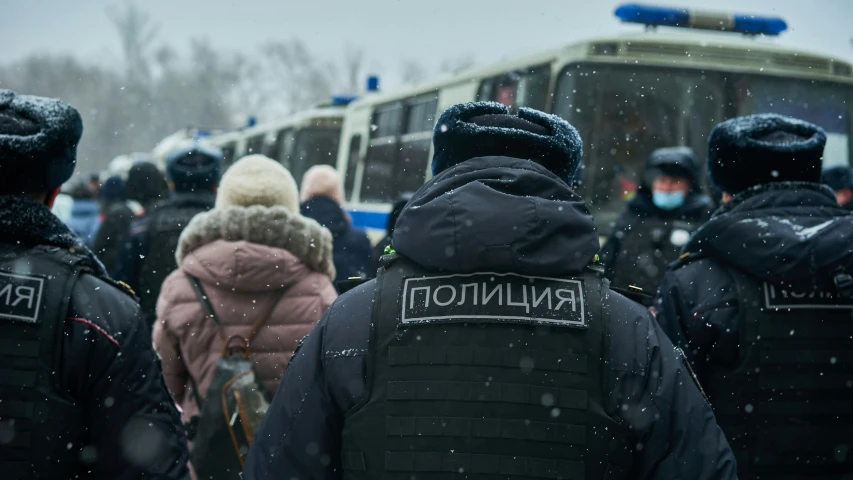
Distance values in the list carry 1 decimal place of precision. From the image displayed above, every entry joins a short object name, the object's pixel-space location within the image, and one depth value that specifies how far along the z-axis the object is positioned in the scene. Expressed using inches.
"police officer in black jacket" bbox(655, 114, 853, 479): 123.3
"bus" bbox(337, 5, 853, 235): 283.0
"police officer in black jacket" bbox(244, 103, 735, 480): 75.9
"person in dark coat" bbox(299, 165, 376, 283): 227.1
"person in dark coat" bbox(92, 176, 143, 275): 277.4
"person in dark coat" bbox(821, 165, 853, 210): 284.2
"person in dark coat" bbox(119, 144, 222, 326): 205.0
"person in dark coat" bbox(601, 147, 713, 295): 213.6
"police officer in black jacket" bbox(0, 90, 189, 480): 93.5
